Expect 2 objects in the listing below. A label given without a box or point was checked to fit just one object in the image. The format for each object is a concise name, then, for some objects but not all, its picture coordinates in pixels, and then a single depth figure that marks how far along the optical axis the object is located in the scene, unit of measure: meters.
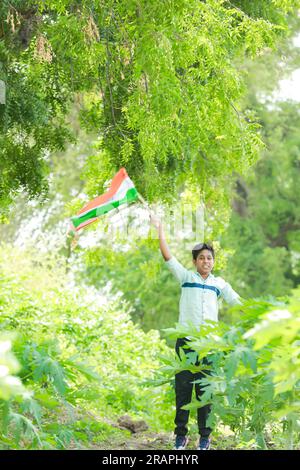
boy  11.09
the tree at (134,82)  11.11
